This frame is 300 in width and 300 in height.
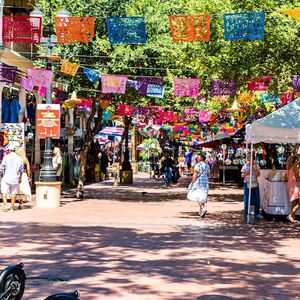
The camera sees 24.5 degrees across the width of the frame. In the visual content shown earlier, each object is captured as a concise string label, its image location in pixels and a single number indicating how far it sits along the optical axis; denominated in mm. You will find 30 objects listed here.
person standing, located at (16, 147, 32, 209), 19628
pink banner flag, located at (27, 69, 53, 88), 21078
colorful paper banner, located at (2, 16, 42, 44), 18797
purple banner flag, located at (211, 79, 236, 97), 22781
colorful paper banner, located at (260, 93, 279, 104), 26497
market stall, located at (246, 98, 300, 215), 15266
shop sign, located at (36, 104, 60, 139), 20797
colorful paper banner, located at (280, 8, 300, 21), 11773
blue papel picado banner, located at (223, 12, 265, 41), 16172
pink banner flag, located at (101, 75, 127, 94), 22344
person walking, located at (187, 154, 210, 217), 17328
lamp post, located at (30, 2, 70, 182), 20281
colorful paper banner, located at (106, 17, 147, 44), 17500
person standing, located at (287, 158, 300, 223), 16312
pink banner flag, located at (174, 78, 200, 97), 24016
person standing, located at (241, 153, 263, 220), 17141
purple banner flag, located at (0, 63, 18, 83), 21859
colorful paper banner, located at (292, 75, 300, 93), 19075
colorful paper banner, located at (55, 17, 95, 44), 18031
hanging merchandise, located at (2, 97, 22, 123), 25219
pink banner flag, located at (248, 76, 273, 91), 20772
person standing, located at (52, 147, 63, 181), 22719
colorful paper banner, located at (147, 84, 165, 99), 24586
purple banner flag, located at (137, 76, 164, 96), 24122
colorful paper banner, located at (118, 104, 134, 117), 31281
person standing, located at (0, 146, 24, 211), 18455
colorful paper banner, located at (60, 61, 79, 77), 21594
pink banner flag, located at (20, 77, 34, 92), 22656
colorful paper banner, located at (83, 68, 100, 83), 22516
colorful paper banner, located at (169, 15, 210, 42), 16906
